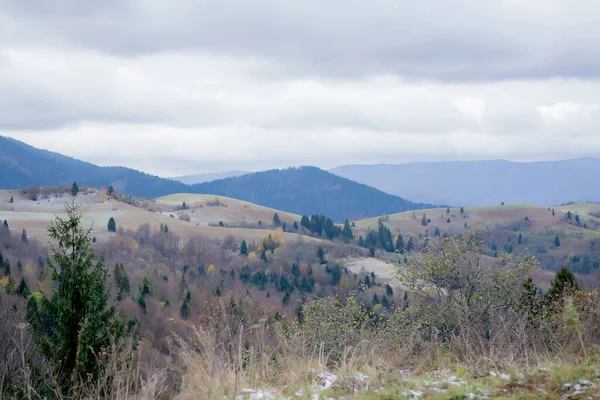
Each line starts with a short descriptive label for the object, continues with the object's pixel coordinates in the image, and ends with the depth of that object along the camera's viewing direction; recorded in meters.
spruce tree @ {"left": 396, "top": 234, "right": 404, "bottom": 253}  173.19
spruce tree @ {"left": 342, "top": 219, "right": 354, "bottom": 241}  186.50
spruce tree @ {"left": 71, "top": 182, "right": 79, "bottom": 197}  188.82
